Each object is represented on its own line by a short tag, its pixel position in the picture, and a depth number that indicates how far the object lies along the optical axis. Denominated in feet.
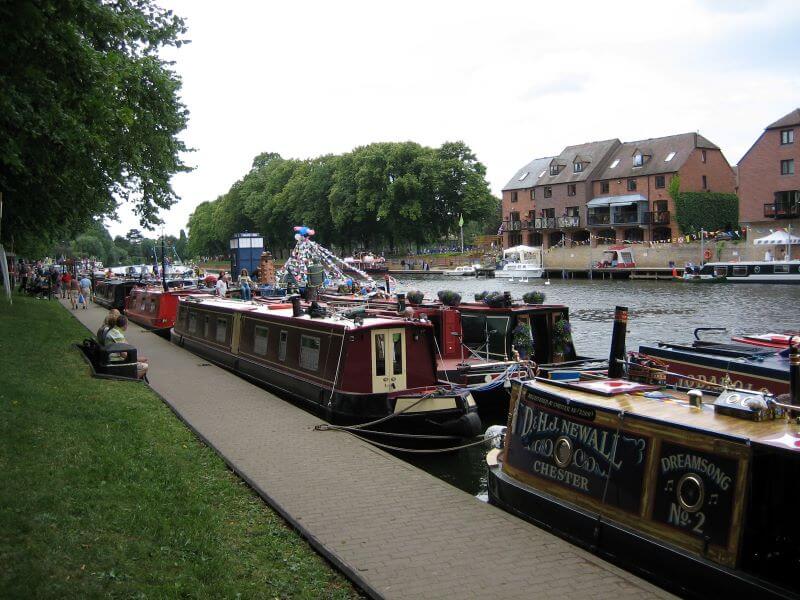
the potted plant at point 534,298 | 62.28
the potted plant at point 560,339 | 60.80
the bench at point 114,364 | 54.13
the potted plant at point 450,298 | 62.09
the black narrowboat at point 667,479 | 20.70
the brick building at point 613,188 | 251.80
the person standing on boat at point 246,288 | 90.43
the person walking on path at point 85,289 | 132.05
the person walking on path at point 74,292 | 127.24
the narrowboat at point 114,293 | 130.59
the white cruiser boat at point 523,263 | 257.55
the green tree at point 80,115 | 32.27
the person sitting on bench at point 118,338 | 54.34
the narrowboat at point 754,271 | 189.16
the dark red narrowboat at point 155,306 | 96.94
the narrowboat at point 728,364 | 41.39
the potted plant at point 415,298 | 65.92
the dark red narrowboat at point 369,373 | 44.50
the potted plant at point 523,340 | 58.39
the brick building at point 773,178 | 207.51
